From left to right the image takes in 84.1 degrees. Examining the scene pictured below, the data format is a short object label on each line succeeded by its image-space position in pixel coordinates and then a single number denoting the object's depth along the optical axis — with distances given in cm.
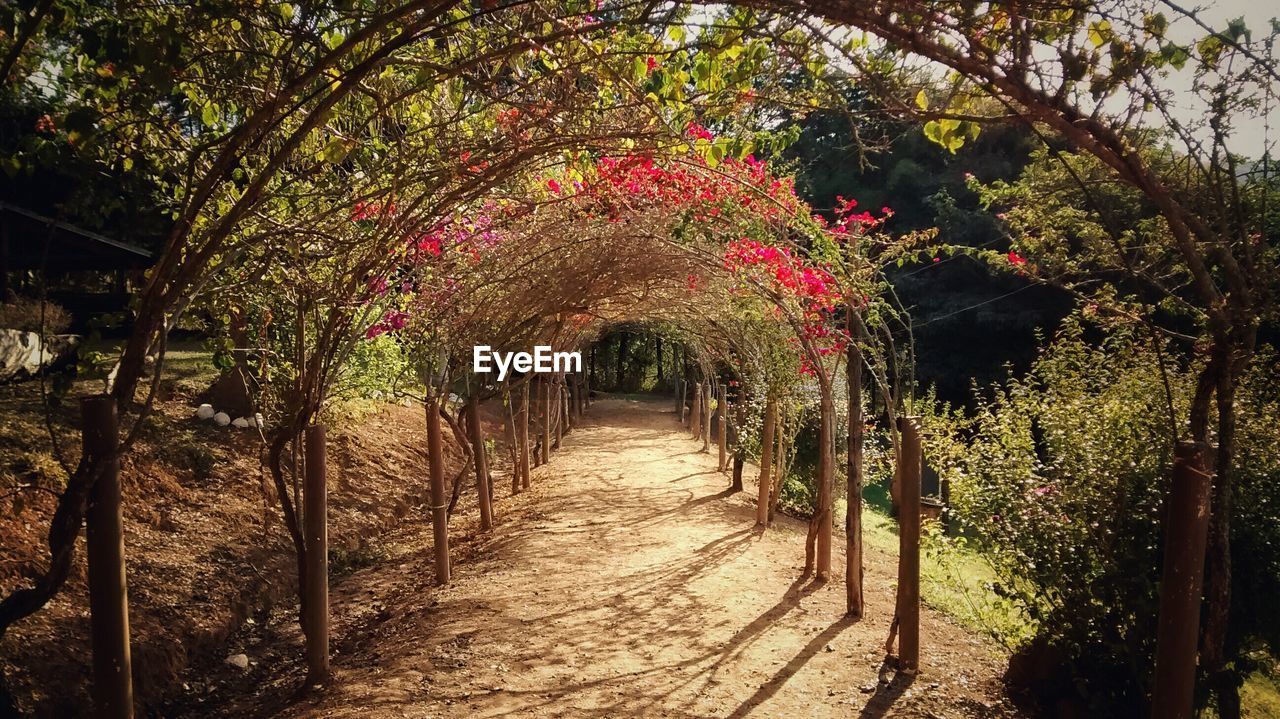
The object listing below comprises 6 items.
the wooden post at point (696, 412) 1530
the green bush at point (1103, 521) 306
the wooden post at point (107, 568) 209
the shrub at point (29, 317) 771
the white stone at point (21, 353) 680
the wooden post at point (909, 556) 373
